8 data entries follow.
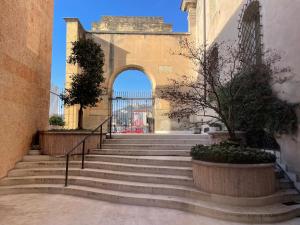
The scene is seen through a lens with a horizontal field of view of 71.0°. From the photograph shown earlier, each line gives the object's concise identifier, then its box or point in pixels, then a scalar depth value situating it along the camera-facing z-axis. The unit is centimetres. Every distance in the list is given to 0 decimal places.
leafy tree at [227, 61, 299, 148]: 429
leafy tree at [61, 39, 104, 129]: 644
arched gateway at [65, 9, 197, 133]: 1105
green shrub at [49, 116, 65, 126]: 861
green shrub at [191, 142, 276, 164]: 359
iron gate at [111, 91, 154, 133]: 1104
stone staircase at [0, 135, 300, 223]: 341
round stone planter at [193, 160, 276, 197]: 351
